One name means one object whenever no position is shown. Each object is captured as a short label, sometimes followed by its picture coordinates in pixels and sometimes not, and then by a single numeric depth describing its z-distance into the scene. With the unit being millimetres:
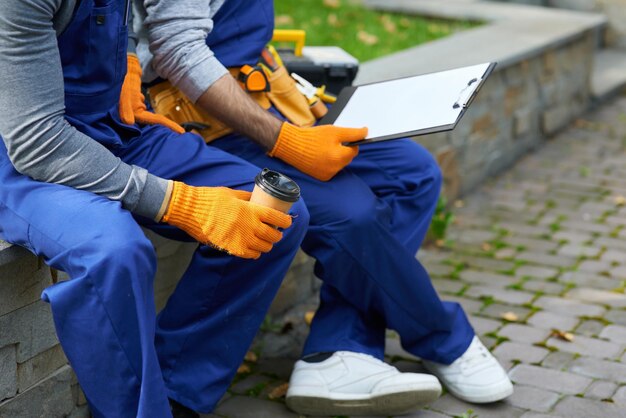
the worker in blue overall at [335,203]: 4396
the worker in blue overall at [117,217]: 3417
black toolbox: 5383
